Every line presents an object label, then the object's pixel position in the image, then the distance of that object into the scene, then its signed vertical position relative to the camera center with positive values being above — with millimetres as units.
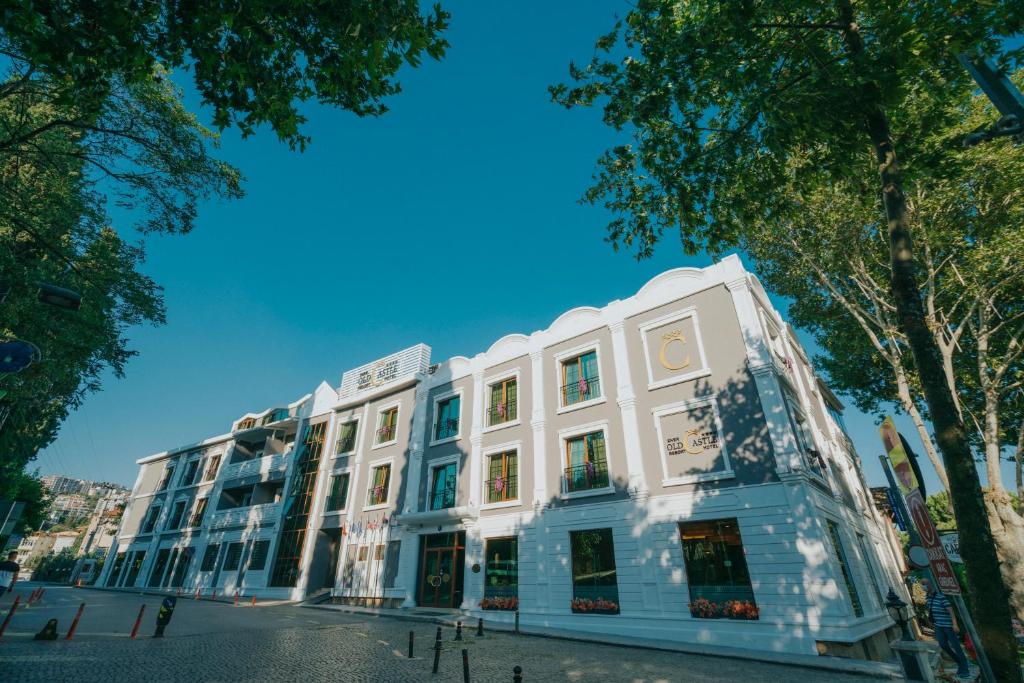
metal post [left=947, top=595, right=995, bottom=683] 4248 -640
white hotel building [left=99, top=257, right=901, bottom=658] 12648 +3100
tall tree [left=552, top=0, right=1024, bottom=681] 5590 +7730
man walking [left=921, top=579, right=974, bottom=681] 9789 -824
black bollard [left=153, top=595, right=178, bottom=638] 11570 -772
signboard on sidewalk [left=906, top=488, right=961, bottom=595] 4293 +283
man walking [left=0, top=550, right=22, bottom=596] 13164 +208
